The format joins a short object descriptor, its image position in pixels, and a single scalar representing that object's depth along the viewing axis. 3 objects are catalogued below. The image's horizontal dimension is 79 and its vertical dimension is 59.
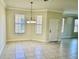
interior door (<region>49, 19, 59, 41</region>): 4.76
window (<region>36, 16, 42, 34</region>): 4.82
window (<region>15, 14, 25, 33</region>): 4.75
